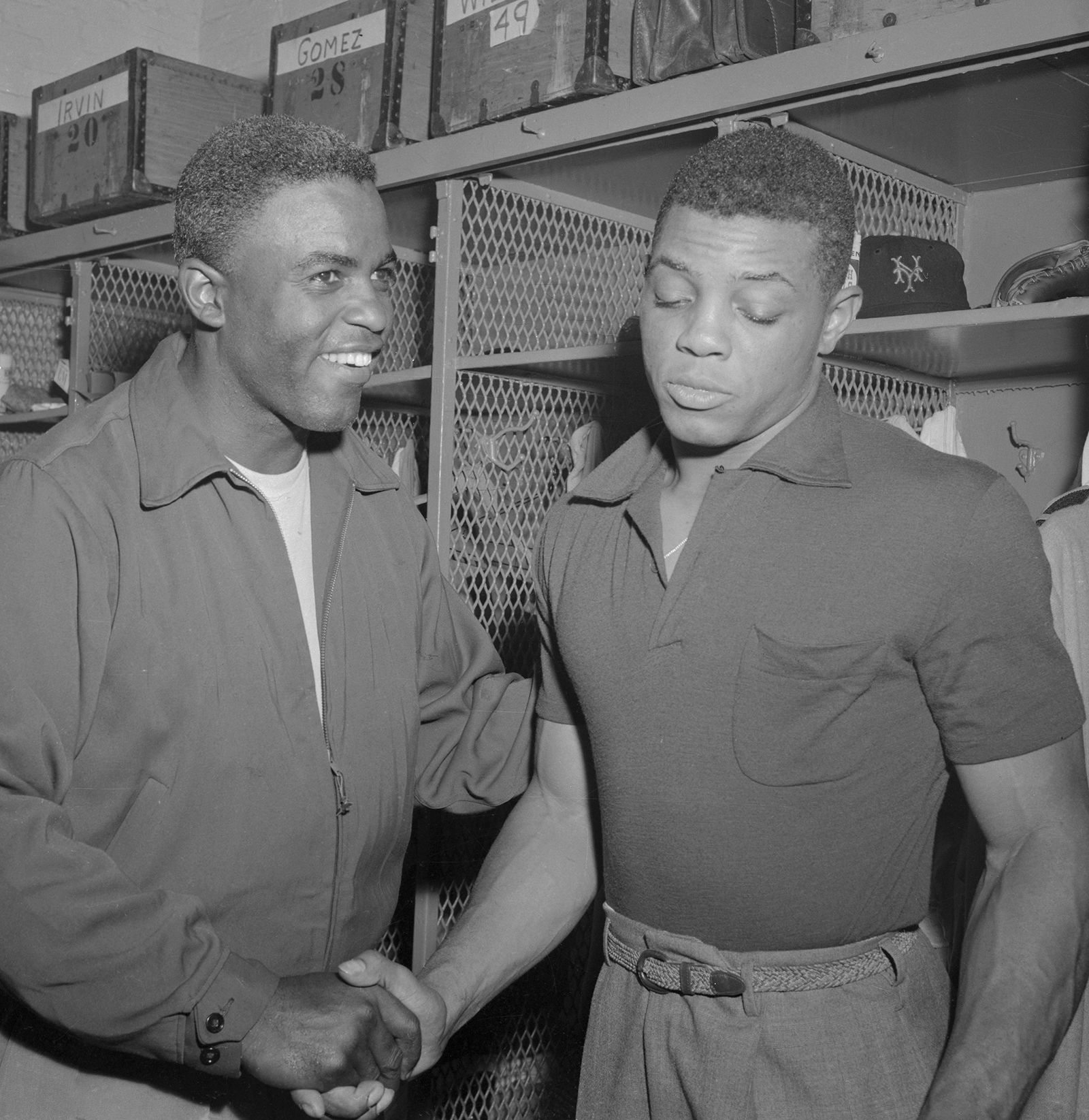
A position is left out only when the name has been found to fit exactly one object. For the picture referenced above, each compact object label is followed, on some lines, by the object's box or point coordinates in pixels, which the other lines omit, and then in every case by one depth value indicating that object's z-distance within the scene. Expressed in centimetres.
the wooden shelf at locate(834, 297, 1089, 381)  212
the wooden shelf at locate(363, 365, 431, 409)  299
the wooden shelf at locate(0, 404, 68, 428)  400
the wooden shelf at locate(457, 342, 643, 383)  261
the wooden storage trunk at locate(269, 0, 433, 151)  309
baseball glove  231
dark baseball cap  237
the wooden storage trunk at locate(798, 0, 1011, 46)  211
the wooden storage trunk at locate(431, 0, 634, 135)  257
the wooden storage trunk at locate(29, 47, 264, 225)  365
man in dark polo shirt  146
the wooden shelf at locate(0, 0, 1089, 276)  196
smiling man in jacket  169
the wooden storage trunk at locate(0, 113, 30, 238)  424
